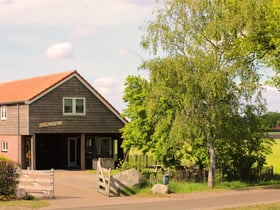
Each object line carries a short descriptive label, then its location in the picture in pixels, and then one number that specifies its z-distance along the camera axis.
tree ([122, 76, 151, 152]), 35.62
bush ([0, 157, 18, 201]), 24.28
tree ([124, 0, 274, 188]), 28.31
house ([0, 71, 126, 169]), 43.84
